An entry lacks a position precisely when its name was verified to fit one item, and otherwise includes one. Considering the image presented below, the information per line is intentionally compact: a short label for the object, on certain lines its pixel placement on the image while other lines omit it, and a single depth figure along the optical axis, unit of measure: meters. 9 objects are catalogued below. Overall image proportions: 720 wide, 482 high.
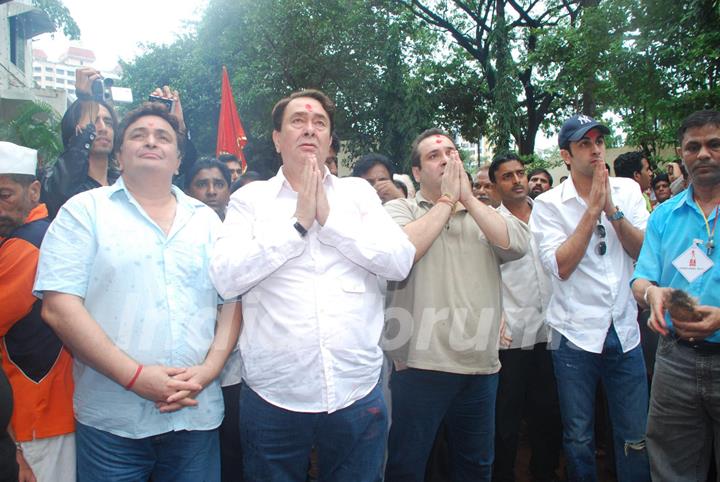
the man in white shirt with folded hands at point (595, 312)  3.04
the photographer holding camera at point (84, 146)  2.86
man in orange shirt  2.15
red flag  6.38
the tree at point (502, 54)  13.74
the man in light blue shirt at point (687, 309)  2.51
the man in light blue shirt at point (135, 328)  2.01
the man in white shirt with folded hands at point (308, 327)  2.10
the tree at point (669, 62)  7.53
